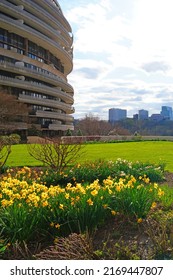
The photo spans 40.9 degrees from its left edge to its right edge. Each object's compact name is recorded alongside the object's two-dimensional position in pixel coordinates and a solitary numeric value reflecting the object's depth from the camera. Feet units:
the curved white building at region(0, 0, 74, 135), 106.21
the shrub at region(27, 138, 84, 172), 25.77
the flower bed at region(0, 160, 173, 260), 11.06
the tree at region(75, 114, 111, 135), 186.20
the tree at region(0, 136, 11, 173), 27.97
